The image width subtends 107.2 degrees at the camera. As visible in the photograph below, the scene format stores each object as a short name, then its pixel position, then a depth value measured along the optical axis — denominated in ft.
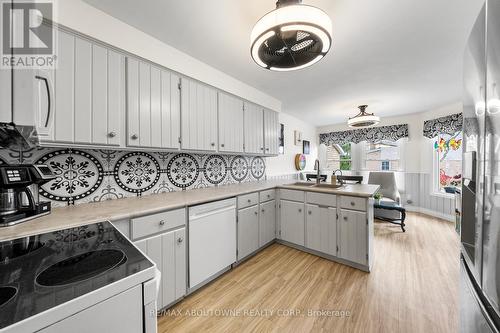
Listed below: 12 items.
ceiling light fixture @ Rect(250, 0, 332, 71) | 3.43
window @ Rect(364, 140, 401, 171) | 15.28
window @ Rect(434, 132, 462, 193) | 12.08
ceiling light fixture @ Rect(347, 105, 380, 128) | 10.75
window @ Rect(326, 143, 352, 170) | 17.40
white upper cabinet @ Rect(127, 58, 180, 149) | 5.13
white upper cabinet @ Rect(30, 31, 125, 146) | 3.83
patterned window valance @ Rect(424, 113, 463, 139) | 11.51
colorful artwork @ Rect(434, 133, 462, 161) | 12.16
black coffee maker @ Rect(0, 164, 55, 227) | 3.36
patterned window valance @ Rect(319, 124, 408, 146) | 14.61
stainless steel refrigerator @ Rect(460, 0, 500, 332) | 1.82
